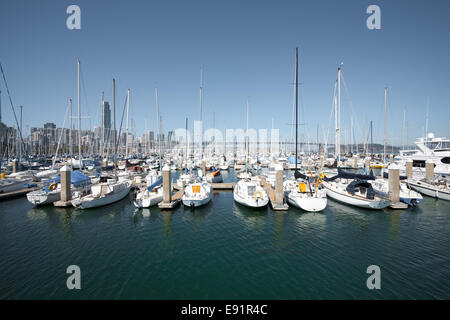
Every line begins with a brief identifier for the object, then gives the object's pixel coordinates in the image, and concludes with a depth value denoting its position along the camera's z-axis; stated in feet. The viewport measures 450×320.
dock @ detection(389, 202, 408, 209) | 68.69
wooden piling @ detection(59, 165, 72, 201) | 71.00
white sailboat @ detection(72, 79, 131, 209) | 70.38
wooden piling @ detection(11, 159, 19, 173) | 133.80
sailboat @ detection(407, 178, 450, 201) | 81.14
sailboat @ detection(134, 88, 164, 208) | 70.85
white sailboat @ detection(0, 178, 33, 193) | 90.15
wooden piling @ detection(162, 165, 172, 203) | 71.00
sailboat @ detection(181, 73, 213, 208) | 70.54
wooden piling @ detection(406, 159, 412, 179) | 106.01
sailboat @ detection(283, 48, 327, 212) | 65.36
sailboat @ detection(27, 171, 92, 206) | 72.95
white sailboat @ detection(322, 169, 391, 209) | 67.30
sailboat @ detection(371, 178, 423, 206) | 70.32
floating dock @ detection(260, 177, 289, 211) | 68.16
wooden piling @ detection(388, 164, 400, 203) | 68.76
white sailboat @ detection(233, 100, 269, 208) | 68.49
